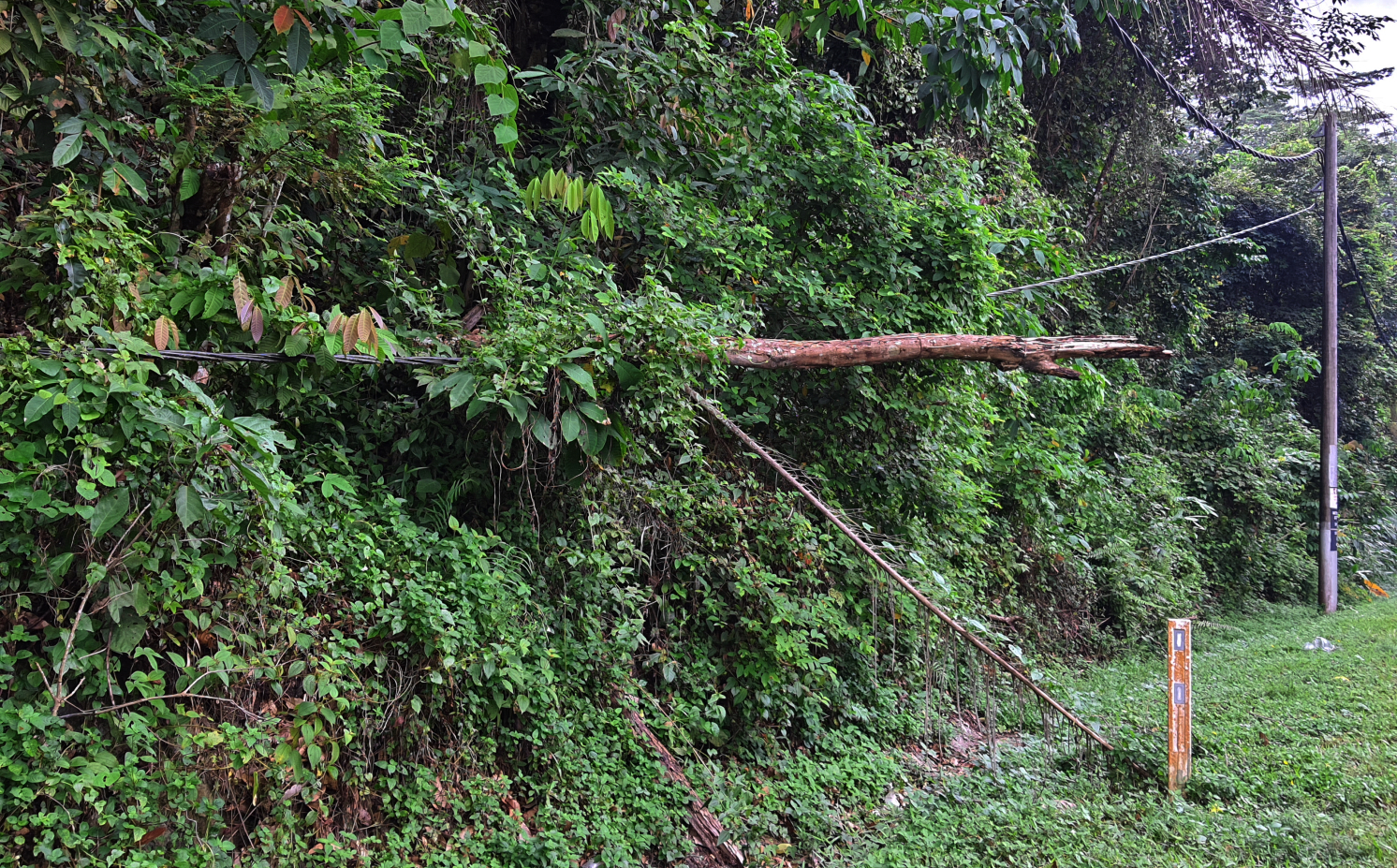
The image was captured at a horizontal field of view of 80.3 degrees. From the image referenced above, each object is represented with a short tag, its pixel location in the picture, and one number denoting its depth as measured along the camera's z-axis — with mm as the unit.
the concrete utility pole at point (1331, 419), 10992
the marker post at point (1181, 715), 4523
